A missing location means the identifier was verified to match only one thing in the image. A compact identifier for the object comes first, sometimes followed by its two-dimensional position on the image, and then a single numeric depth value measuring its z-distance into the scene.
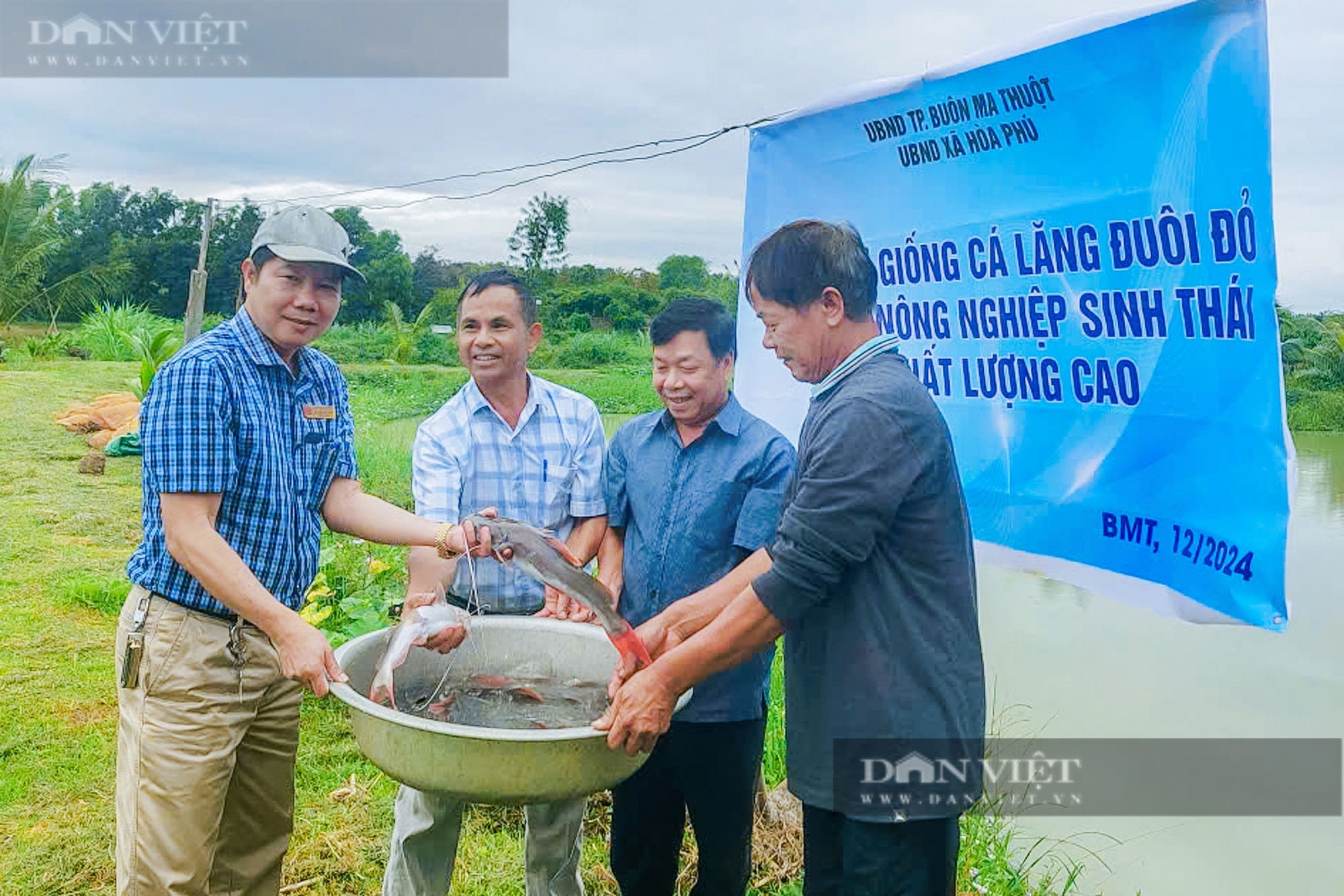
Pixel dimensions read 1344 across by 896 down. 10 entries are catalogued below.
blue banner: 2.31
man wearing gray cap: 2.24
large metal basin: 1.82
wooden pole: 8.11
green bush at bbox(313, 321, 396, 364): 21.17
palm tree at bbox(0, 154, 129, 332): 22.36
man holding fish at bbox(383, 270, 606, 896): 2.75
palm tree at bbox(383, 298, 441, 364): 19.98
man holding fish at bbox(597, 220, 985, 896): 1.95
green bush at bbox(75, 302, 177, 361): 19.38
